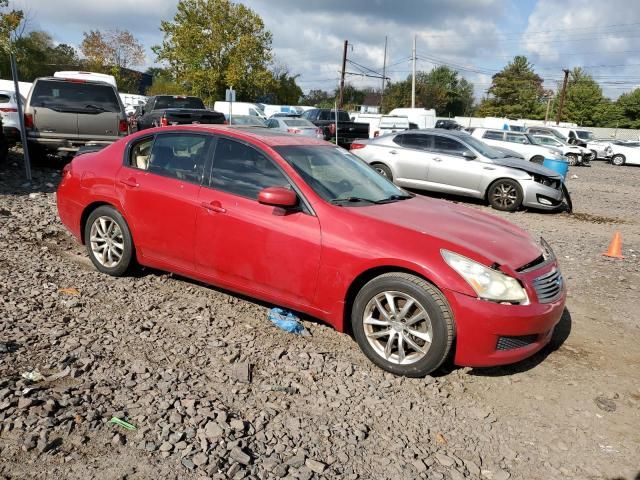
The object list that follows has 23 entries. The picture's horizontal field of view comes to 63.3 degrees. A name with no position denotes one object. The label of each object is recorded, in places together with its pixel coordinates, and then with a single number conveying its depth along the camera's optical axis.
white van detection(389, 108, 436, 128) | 36.12
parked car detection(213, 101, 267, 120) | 31.69
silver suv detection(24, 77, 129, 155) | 10.08
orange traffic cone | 7.27
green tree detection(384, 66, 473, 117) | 86.16
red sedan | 3.46
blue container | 14.55
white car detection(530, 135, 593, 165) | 25.69
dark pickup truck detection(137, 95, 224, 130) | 14.16
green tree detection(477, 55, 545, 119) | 82.62
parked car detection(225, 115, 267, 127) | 20.55
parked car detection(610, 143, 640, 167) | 28.58
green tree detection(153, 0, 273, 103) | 41.69
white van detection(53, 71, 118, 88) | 19.58
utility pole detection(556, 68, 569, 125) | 51.64
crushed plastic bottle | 4.26
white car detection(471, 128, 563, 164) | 19.33
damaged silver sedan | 10.62
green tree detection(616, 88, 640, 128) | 65.81
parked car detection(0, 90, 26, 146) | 11.22
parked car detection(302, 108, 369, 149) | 22.04
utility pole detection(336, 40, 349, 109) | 46.72
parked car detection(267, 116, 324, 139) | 20.29
